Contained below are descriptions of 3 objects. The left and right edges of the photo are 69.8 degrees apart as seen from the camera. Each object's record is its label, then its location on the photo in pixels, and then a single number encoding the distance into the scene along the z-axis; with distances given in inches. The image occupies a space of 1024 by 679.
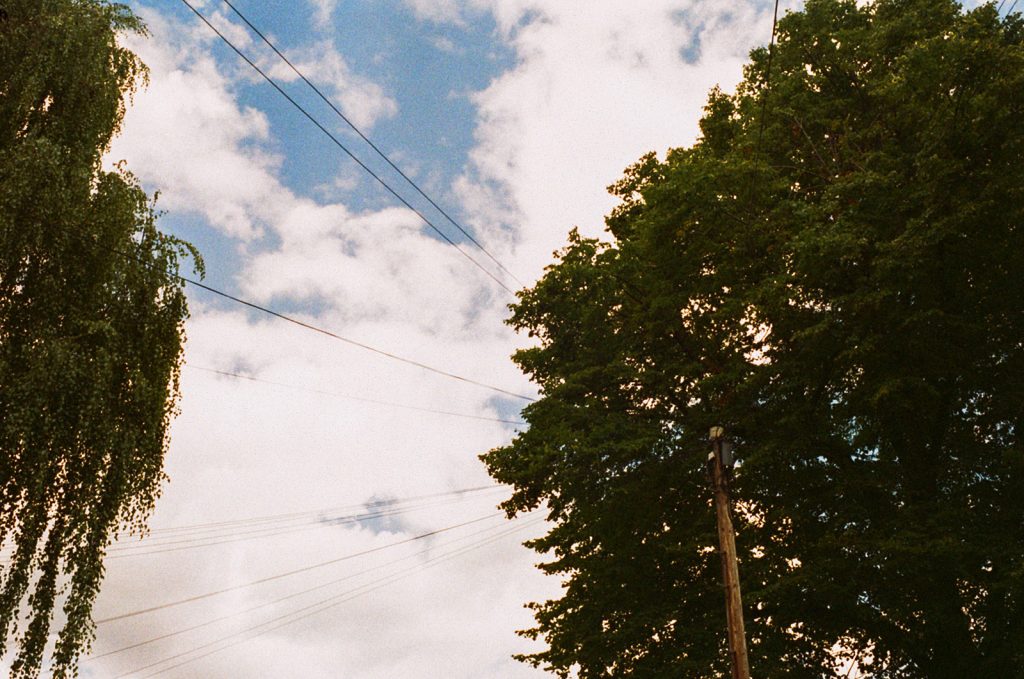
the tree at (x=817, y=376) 476.7
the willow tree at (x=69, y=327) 421.4
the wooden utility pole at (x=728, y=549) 378.0
